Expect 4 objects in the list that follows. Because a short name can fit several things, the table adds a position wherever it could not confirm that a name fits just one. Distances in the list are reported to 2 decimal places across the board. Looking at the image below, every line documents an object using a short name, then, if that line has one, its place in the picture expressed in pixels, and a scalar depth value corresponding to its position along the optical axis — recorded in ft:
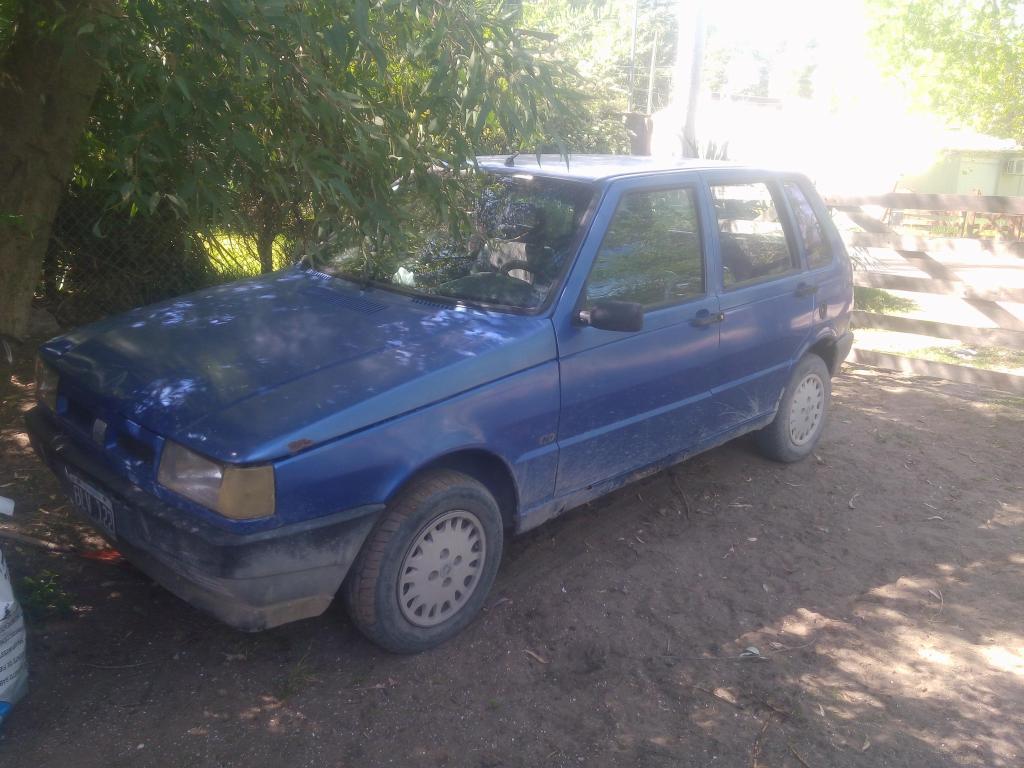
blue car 10.03
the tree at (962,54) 52.29
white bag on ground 9.69
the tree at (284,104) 10.41
